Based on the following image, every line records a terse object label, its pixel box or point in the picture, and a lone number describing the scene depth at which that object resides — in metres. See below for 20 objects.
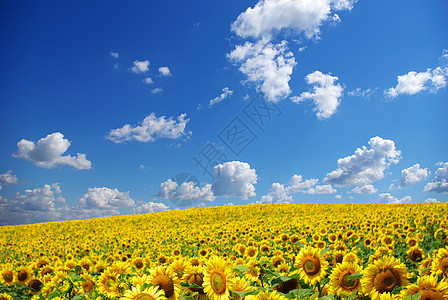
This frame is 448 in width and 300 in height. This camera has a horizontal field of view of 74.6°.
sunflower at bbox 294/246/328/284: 3.09
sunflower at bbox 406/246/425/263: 6.34
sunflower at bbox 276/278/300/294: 3.05
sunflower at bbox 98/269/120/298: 3.43
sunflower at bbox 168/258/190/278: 2.95
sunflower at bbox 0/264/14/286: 6.02
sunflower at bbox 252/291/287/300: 1.86
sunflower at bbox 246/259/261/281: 3.31
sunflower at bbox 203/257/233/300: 2.41
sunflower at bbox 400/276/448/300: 2.35
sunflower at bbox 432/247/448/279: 3.18
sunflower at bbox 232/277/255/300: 2.46
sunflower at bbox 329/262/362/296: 3.10
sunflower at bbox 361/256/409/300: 2.83
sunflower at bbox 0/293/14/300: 4.18
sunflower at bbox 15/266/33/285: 5.89
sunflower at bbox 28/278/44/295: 5.66
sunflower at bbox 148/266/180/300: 2.59
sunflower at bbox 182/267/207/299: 2.73
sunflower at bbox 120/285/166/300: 2.23
